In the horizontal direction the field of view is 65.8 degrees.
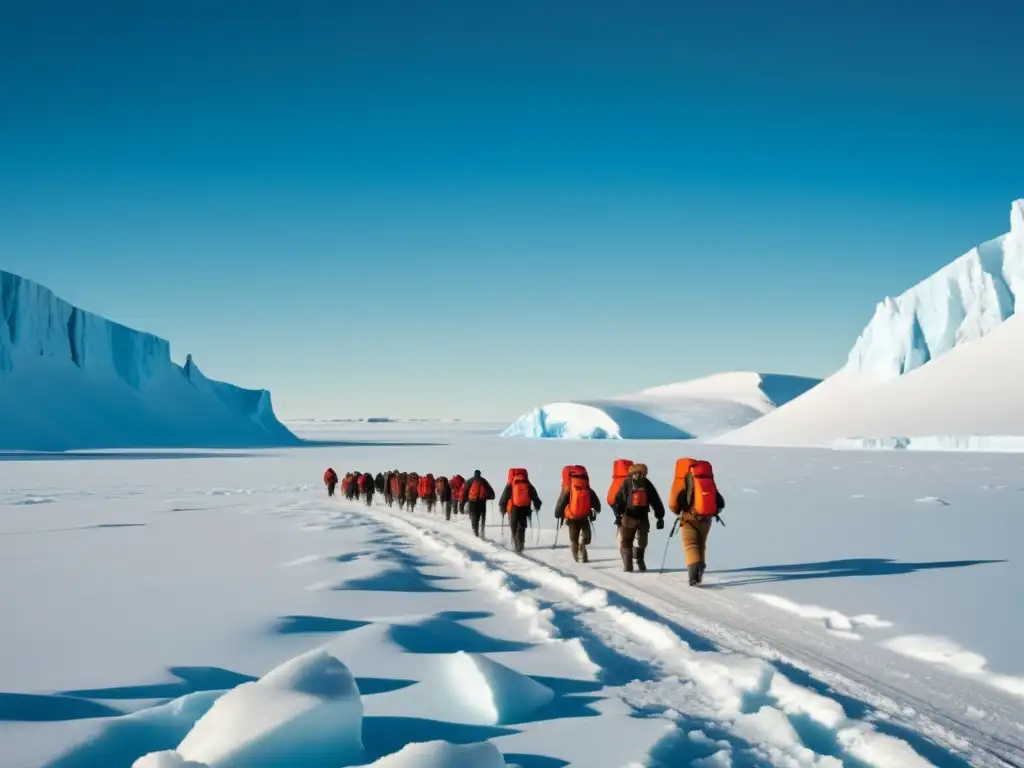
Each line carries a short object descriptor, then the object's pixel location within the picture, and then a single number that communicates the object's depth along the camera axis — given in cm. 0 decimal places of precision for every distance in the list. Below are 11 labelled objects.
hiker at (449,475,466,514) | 1881
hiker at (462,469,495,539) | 1434
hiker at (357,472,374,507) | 2459
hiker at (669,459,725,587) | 877
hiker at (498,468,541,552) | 1222
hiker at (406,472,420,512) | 2202
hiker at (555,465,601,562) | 1103
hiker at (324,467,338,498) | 2641
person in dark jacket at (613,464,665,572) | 995
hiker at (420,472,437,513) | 2133
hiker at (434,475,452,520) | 1916
